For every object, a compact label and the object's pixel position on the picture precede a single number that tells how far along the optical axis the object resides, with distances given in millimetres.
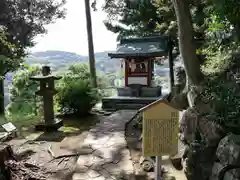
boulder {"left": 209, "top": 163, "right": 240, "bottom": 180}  2971
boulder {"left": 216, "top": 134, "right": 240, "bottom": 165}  2986
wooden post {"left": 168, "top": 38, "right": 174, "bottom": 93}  11915
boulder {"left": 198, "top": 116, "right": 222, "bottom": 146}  3611
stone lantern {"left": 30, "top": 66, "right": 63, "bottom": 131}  7293
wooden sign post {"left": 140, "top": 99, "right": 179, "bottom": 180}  3410
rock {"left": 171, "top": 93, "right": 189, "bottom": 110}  6108
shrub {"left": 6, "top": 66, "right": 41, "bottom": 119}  11797
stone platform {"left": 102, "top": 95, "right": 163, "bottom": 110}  10711
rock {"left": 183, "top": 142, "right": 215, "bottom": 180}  3645
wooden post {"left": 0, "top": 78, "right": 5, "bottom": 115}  11172
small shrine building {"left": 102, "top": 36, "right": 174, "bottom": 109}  10891
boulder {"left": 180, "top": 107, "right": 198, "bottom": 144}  4062
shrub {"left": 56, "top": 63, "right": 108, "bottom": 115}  8945
